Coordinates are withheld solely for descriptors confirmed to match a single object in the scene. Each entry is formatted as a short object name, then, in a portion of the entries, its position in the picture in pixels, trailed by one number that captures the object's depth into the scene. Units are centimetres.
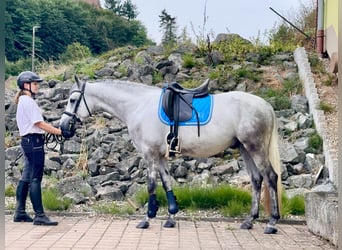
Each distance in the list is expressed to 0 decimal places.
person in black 709
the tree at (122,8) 4138
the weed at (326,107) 1097
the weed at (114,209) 775
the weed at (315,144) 997
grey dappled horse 686
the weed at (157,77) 1352
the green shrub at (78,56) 1999
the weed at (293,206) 762
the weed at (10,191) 905
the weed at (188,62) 1442
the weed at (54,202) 791
